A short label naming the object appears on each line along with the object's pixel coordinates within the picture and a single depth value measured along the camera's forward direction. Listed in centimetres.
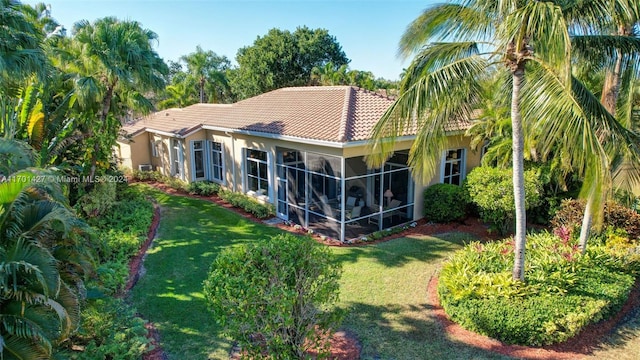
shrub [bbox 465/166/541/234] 1252
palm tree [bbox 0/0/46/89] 980
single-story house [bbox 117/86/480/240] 1355
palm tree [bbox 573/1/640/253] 757
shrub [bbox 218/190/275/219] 1572
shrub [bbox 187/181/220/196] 1925
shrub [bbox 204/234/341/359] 575
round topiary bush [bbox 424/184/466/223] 1427
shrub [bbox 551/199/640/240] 1077
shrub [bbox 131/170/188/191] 2070
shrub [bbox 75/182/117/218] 1395
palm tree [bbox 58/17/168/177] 1401
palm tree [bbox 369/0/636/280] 621
